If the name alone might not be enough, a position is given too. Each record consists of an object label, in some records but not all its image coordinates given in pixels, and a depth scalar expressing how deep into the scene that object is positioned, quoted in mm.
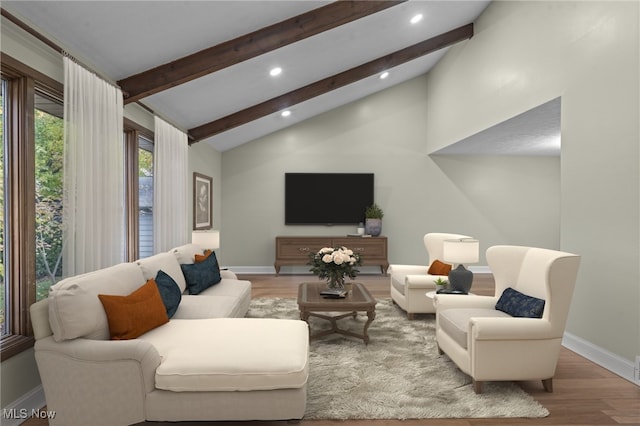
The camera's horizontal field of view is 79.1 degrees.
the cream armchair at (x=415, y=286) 4586
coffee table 3639
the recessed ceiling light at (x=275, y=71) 5004
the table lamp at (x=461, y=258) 3902
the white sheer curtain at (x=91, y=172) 2838
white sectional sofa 2162
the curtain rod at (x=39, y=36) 2329
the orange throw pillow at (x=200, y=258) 4527
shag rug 2500
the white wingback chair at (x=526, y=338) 2699
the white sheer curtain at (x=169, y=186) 4629
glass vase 4016
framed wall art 6438
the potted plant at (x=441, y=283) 4270
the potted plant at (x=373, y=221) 7707
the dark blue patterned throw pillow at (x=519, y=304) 2869
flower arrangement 3924
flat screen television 8031
